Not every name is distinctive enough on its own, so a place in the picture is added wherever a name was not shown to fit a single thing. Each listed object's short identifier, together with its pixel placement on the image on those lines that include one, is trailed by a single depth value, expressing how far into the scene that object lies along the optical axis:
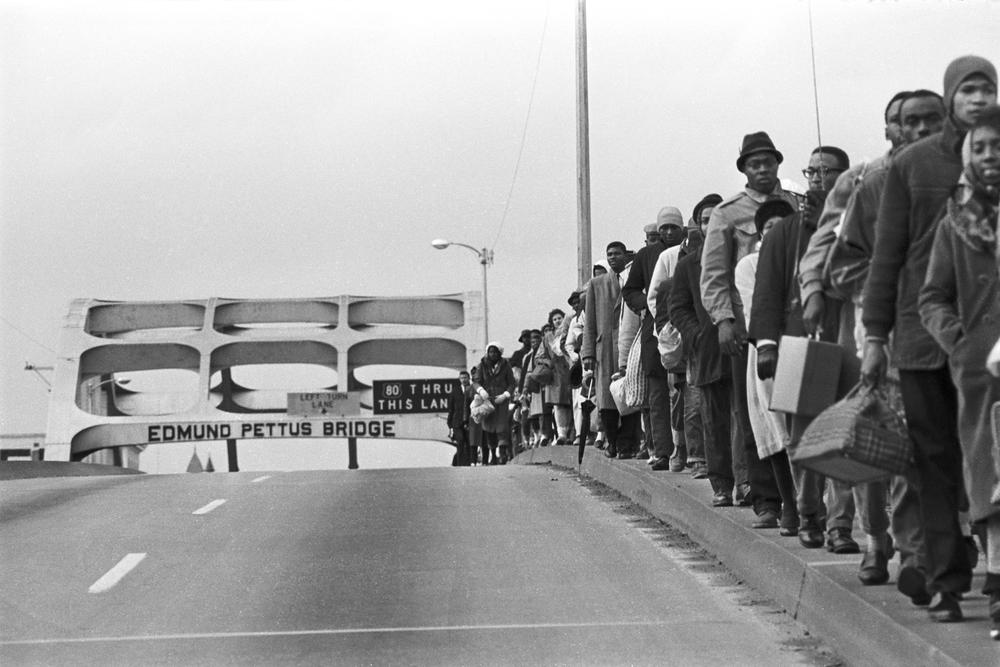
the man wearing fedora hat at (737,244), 9.92
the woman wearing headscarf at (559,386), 22.19
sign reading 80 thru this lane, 83.62
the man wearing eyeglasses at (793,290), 8.66
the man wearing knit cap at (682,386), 11.96
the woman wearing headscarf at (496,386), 28.91
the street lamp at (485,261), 60.11
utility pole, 26.05
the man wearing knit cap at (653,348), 13.97
